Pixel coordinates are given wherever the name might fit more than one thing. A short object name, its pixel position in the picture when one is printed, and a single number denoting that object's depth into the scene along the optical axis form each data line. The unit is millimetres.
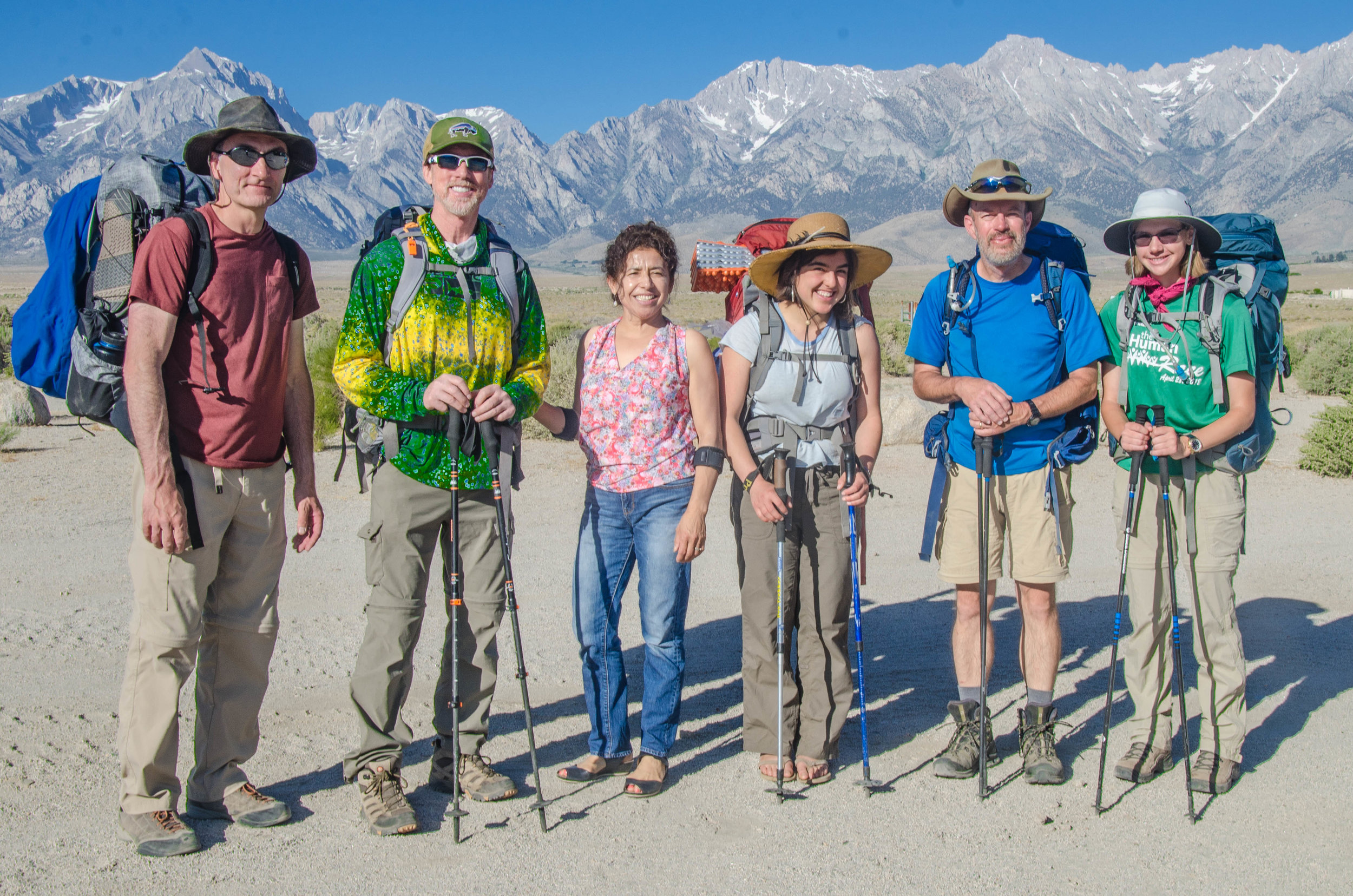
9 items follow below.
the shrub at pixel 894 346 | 19859
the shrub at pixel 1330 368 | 16156
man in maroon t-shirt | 3196
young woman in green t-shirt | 3773
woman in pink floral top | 3744
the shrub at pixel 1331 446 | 9914
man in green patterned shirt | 3455
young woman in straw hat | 3842
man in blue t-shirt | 3895
